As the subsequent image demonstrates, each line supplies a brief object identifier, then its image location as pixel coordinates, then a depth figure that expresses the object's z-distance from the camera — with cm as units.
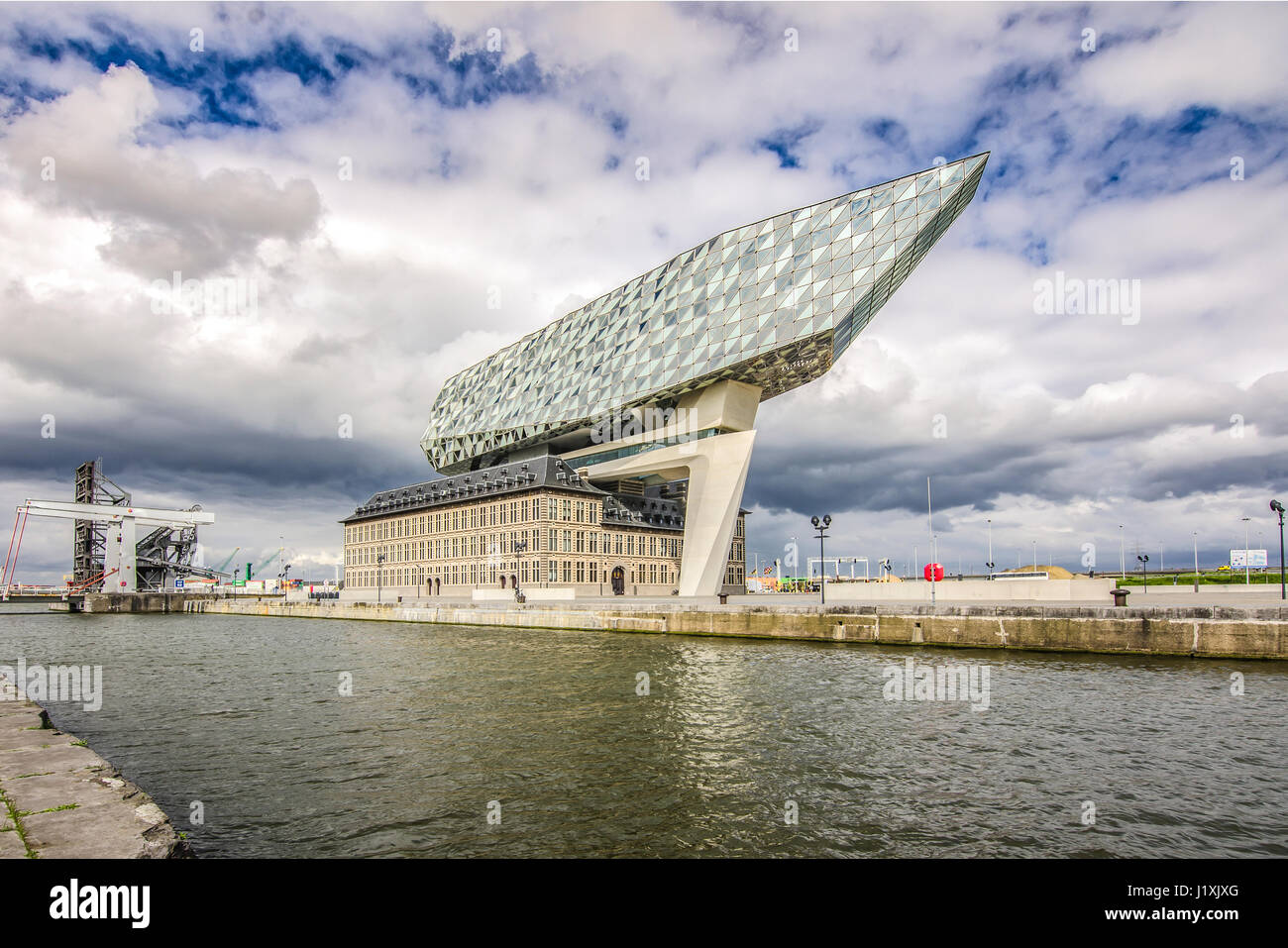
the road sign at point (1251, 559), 8829
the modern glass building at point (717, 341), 5266
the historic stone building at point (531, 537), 7781
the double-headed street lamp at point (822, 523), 4403
